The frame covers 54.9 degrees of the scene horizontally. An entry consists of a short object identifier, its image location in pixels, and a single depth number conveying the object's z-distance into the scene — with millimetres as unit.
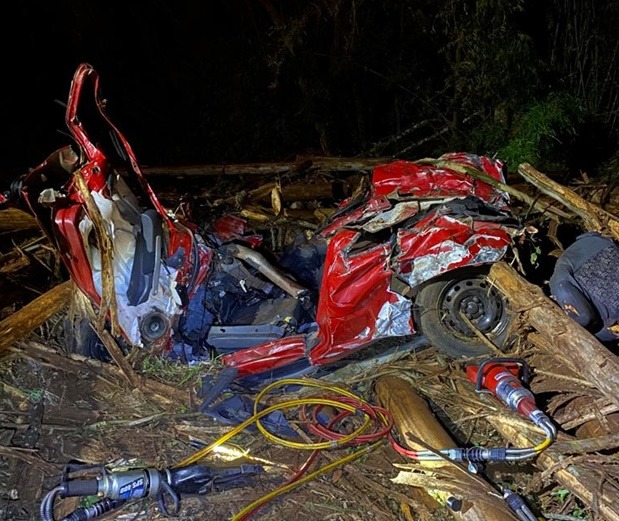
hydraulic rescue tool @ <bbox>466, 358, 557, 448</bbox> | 2738
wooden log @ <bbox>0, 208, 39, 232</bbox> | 5238
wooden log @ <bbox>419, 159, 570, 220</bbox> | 3945
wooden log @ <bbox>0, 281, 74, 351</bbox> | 4157
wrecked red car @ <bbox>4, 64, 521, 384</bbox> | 3555
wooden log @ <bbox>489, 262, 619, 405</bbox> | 2619
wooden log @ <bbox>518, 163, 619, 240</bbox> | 3633
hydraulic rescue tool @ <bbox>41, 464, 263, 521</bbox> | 2838
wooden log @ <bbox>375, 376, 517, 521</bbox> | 2539
